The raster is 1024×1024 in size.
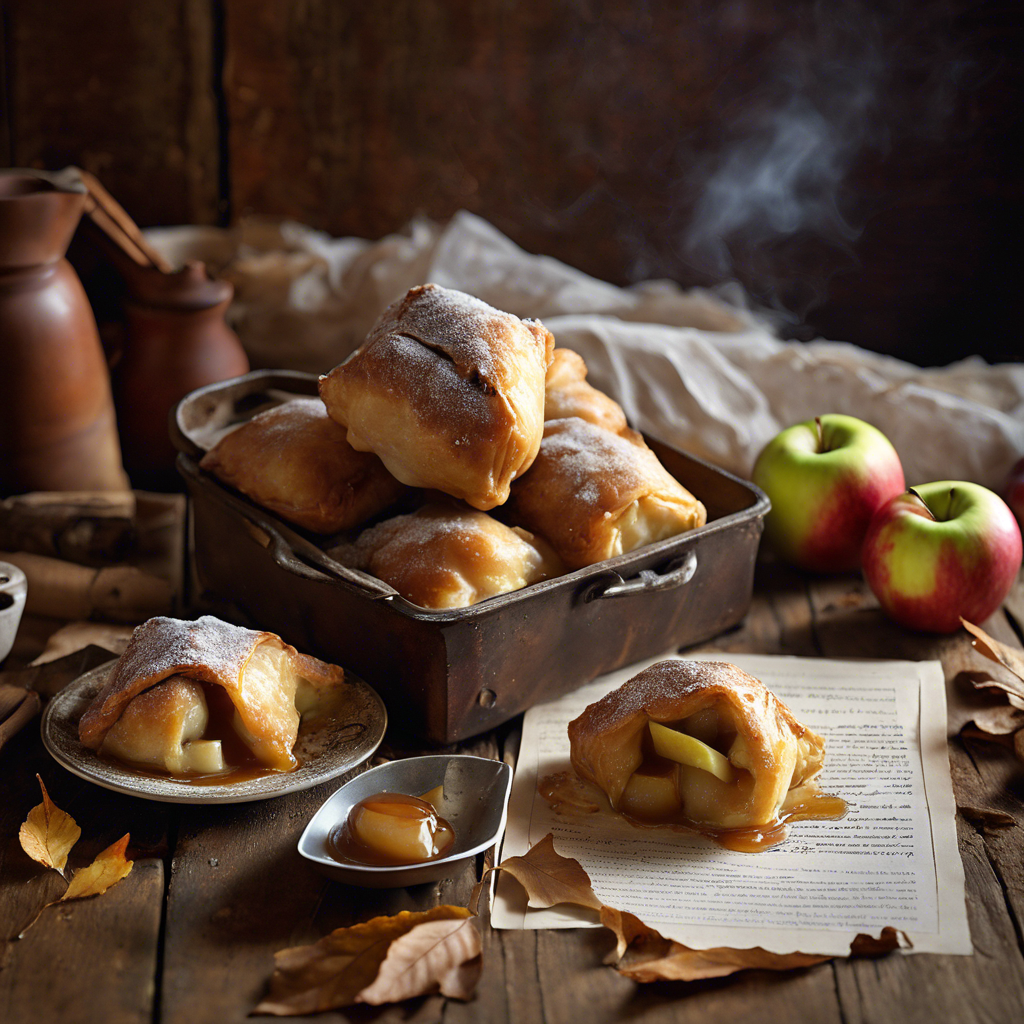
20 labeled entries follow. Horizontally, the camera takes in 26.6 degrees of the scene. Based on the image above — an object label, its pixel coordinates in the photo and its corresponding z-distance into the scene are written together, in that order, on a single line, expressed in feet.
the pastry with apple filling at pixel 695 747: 2.60
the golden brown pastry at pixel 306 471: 2.90
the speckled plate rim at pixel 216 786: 2.57
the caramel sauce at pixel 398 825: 2.52
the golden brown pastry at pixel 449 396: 2.75
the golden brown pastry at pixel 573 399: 3.03
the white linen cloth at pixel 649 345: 3.49
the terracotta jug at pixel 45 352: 3.26
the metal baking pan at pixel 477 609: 2.73
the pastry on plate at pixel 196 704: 2.61
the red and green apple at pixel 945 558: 3.09
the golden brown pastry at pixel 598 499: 2.83
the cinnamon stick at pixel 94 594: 3.11
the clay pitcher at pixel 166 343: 3.53
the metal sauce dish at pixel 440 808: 2.50
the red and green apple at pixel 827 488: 3.27
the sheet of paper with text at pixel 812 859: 2.49
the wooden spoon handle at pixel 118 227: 3.53
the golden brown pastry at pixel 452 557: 2.74
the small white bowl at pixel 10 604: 2.90
